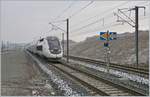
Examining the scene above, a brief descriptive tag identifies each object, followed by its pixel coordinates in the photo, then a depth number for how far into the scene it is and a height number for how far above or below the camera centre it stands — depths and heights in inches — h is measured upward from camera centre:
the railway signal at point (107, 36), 718.8 +19.3
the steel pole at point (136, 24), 959.3 +67.6
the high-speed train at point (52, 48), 1127.0 -21.8
